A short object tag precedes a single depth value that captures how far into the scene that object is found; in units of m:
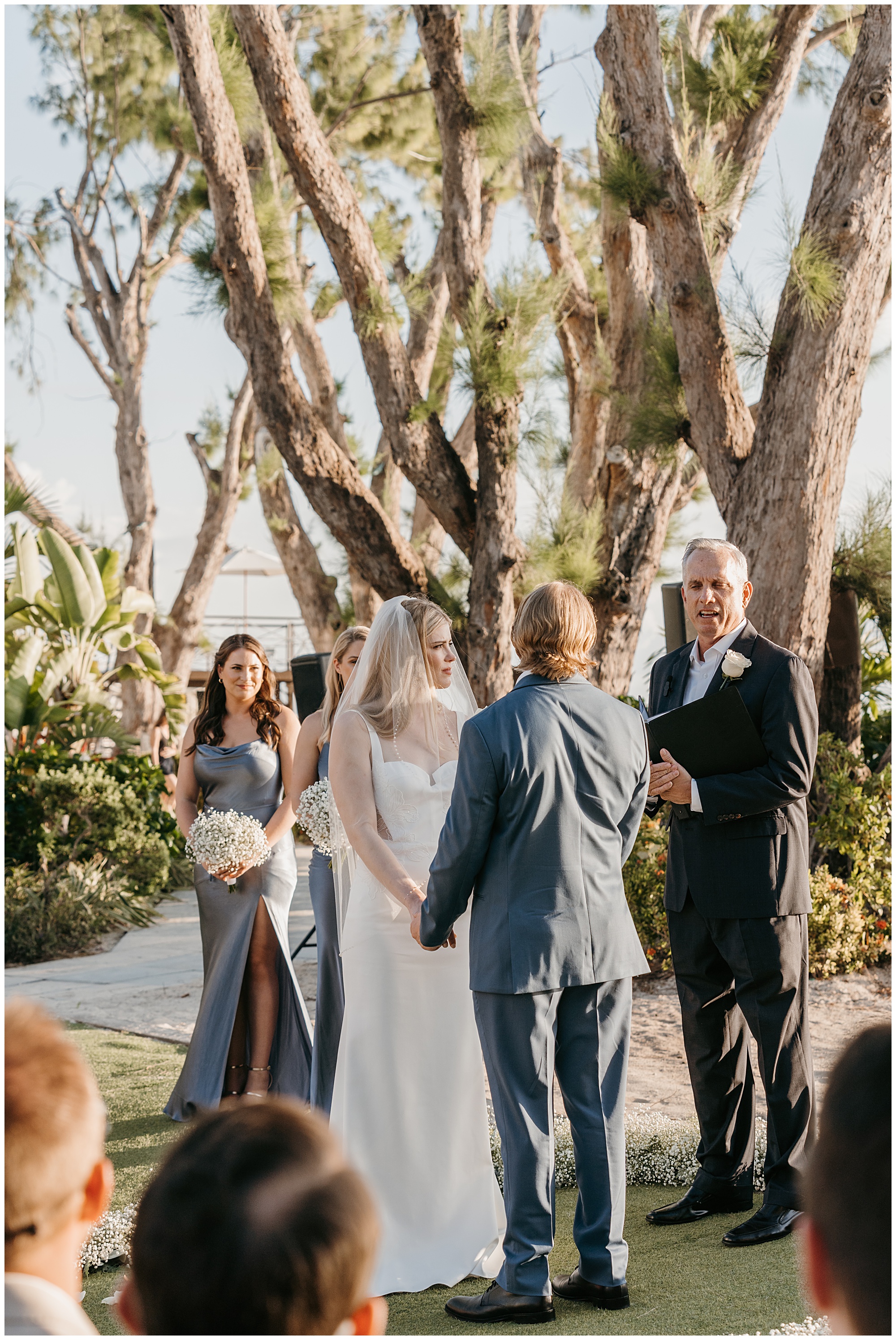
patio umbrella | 23.16
